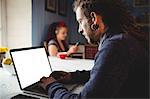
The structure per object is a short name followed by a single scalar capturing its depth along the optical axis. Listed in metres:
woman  2.84
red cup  2.34
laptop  1.23
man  0.84
